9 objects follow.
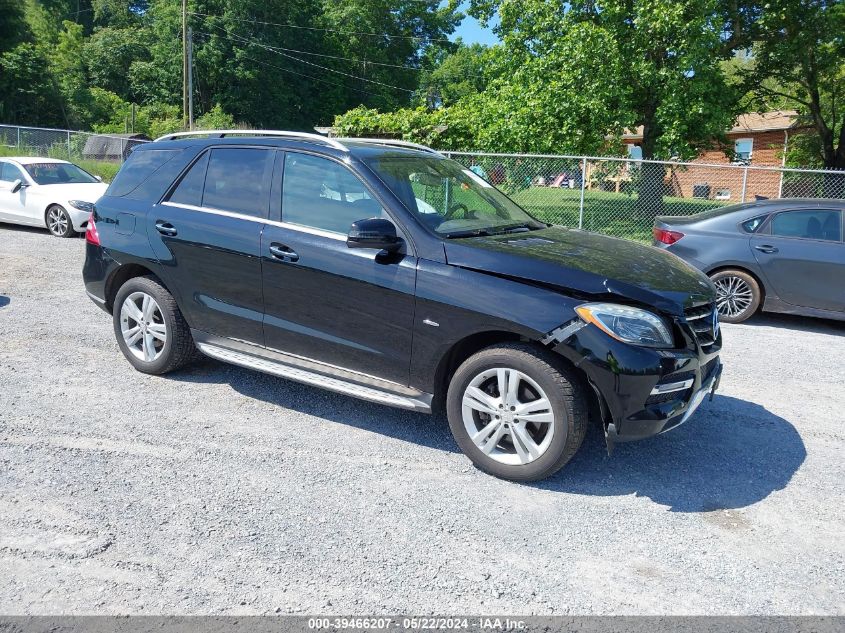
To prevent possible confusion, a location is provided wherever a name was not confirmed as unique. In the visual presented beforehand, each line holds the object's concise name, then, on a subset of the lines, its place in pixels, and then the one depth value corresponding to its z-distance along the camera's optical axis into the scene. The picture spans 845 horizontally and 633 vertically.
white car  12.91
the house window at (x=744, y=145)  41.12
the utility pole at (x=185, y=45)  38.53
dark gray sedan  8.06
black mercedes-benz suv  3.95
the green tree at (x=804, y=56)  18.00
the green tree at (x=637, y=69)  15.64
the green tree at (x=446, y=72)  69.50
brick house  24.00
